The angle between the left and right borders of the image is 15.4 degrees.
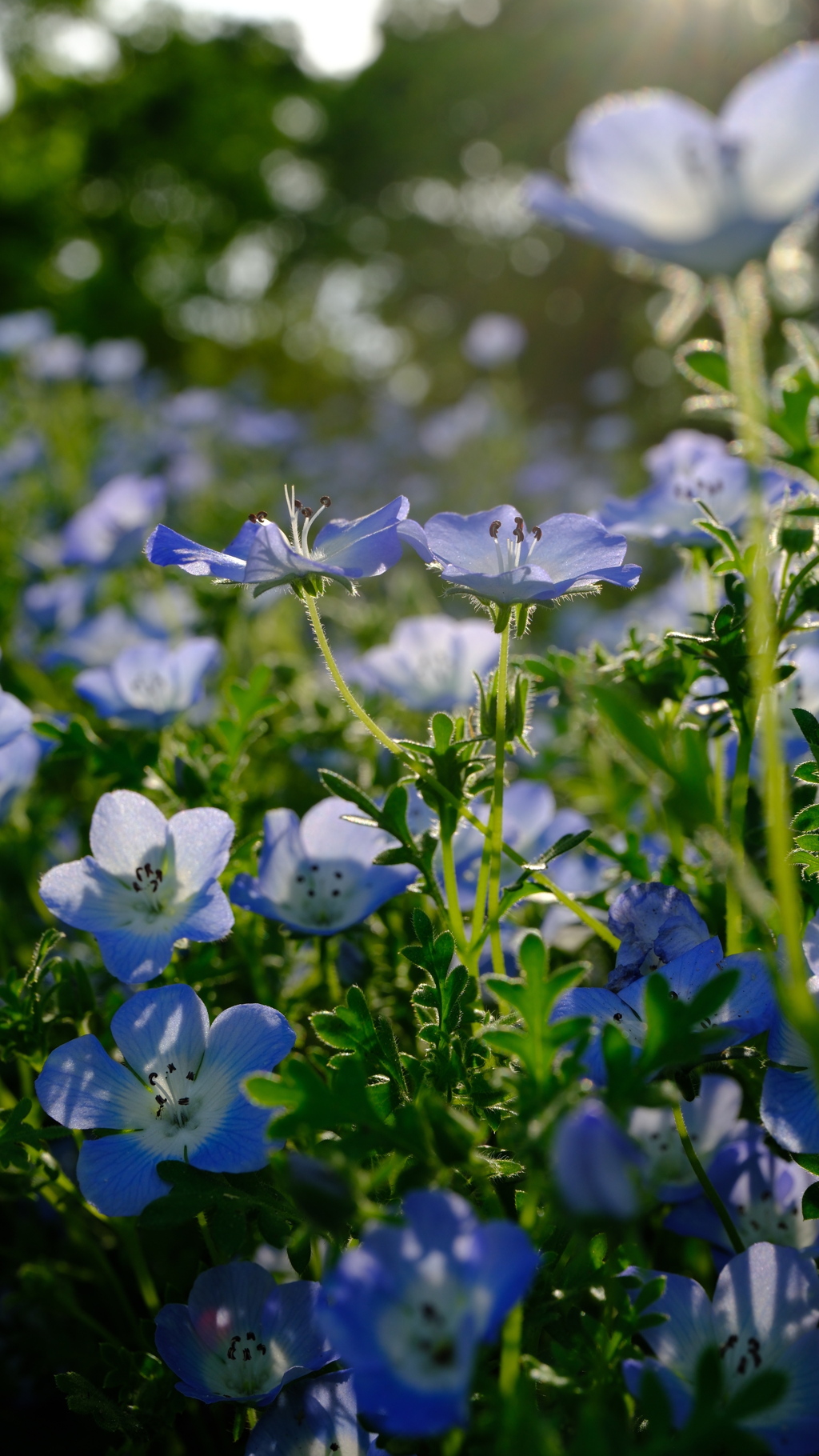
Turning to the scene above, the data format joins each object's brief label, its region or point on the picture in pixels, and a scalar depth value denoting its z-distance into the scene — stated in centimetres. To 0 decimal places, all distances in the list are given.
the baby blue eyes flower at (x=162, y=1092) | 41
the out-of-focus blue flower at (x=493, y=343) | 148
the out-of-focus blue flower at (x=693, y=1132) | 43
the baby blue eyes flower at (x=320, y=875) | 45
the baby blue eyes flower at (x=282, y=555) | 41
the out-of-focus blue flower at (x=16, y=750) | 45
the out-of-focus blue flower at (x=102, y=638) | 57
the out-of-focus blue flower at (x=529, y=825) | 47
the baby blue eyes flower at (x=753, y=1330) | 40
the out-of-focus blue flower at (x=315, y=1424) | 41
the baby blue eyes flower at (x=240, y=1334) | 42
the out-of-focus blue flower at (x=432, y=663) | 51
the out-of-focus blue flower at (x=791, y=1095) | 41
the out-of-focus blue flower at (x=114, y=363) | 136
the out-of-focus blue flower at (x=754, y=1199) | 43
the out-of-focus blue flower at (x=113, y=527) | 61
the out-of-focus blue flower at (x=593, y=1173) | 32
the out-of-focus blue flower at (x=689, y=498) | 47
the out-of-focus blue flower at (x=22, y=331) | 113
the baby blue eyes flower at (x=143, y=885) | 43
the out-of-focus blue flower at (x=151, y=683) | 49
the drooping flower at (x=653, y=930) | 42
